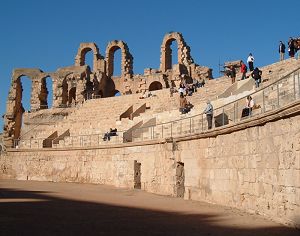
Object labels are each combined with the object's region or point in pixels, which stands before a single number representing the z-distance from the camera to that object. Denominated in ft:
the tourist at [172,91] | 93.73
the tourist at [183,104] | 69.05
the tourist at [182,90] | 80.59
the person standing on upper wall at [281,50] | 71.51
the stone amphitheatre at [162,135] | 32.40
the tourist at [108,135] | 75.86
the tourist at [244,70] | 72.06
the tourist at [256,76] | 56.95
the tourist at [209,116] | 47.22
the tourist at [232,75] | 77.25
